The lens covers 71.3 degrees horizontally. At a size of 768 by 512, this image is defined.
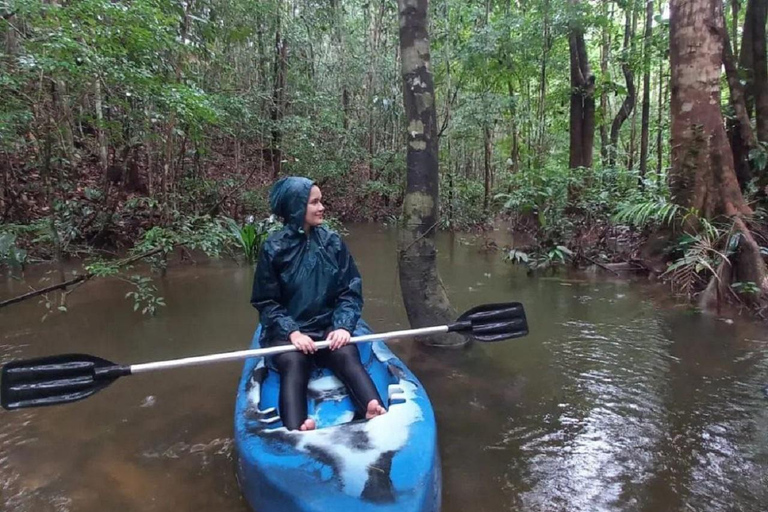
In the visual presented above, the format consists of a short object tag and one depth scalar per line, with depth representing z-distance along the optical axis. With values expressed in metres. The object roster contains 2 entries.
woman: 3.03
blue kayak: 2.09
